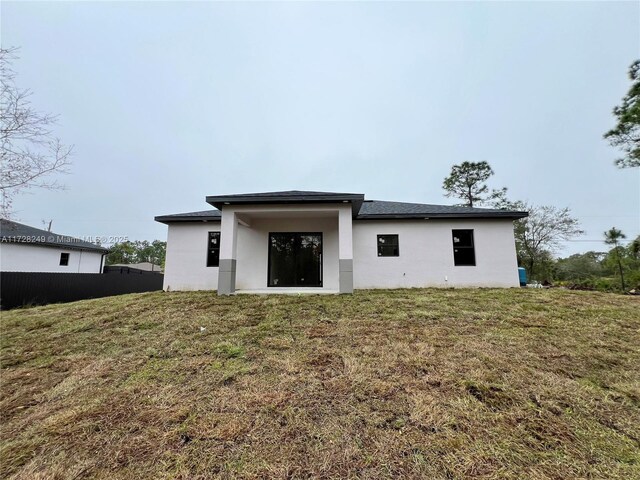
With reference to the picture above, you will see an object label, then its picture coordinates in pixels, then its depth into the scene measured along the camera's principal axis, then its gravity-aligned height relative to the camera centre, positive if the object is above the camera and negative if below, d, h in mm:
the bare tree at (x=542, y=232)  17516 +2867
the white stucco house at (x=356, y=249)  9367 +949
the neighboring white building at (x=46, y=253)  13875 +1351
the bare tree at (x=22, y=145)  5384 +2777
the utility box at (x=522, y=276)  10241 -34
